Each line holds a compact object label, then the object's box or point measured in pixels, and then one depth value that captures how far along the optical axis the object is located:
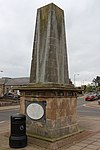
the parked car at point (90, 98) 26.51
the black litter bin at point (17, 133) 4.01
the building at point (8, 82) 47.10
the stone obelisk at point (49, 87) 4.39
